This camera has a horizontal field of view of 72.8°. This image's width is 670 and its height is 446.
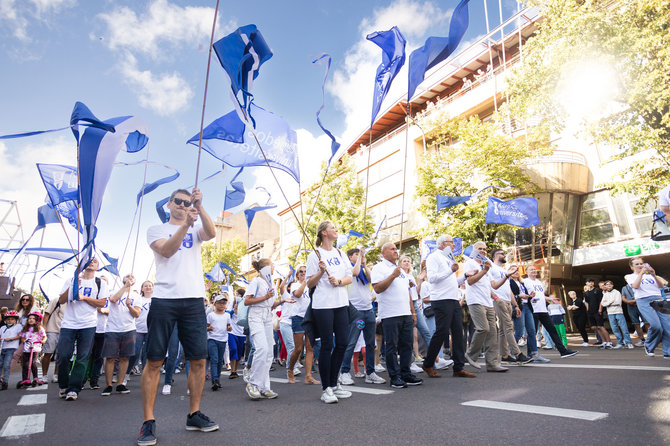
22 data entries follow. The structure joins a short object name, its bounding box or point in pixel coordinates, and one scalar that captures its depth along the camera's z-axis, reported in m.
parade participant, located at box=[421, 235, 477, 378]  6.48
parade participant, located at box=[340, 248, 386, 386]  6.71
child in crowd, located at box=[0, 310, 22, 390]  8.52
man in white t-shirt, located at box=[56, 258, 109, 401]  6.40
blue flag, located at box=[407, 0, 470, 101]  6.68
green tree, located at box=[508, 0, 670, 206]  11.82
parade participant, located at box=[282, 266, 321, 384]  7.02
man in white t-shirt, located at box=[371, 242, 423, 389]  5.82
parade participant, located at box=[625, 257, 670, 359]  7.78
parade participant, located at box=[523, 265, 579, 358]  8.11
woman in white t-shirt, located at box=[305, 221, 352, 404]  4.88
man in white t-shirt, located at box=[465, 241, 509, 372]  6.83
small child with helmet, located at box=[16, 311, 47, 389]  8.78
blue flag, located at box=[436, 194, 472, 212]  11.95
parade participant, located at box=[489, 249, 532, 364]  7.80
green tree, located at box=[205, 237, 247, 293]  47.47
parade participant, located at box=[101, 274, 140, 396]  6.93
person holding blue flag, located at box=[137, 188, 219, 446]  3.57
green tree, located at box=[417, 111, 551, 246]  19.08
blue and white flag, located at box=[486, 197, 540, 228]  11.62
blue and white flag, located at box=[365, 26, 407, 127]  7.18
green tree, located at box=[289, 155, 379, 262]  26.50
